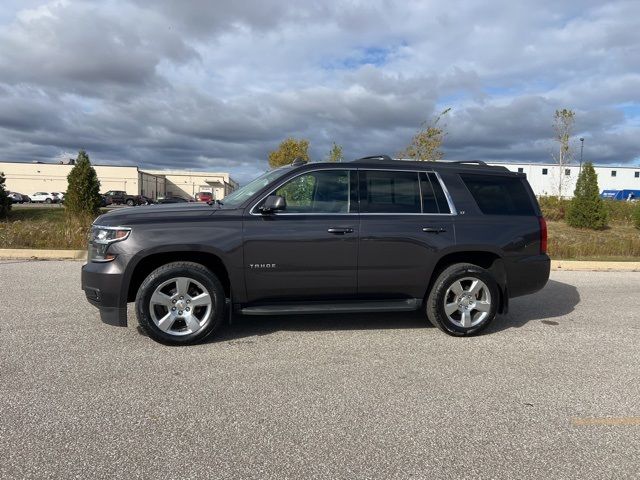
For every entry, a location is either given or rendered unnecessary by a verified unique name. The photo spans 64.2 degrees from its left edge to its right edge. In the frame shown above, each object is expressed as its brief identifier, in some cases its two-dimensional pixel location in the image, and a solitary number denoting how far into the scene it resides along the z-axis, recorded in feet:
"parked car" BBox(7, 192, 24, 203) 184.08
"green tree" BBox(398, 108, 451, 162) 65.46
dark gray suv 16.42
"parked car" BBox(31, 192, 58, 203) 212.43
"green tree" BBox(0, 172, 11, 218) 77.36
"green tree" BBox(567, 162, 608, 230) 72.49
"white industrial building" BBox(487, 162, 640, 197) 211.20
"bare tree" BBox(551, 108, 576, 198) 103.16
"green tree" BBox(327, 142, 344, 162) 80.28
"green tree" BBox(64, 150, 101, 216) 61.36
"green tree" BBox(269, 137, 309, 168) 101.04
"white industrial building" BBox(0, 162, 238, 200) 269.03
